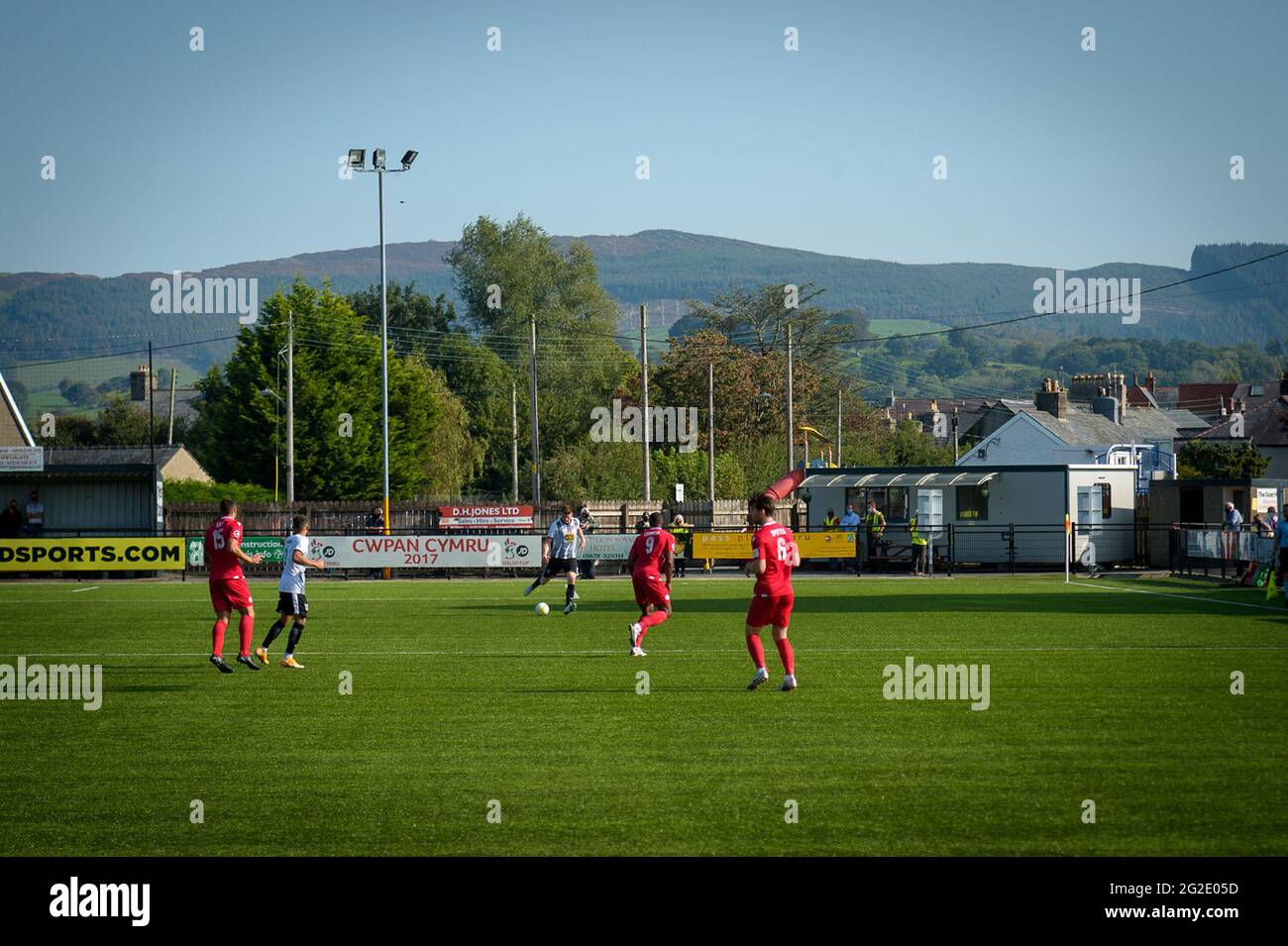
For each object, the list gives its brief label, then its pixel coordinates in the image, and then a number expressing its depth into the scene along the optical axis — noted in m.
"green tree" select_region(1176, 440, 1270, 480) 71.94
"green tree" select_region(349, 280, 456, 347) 105.00
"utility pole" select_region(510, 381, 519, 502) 71.75
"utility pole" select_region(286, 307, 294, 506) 55.38
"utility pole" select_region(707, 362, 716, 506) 60.61
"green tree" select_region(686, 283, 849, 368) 102.56
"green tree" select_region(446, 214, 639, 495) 94.94
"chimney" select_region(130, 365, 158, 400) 120.03
